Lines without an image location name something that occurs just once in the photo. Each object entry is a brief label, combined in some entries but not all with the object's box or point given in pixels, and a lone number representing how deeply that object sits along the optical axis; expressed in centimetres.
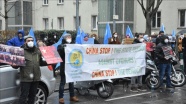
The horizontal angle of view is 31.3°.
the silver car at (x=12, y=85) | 712
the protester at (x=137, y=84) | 1106
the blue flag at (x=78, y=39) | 1403
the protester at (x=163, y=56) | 1070
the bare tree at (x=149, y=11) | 2346
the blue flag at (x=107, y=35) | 1455
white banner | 920
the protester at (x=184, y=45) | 1387
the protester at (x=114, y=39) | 1333
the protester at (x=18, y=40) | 1066
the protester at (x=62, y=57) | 895
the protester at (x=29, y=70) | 720
